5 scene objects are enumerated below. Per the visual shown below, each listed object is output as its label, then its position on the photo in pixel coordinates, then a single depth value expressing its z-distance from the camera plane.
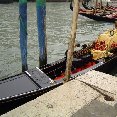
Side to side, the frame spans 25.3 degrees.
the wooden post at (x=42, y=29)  7.57
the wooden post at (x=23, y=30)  7.59
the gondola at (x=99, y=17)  20.30
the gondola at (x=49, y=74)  5.72
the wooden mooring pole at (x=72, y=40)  4.68
